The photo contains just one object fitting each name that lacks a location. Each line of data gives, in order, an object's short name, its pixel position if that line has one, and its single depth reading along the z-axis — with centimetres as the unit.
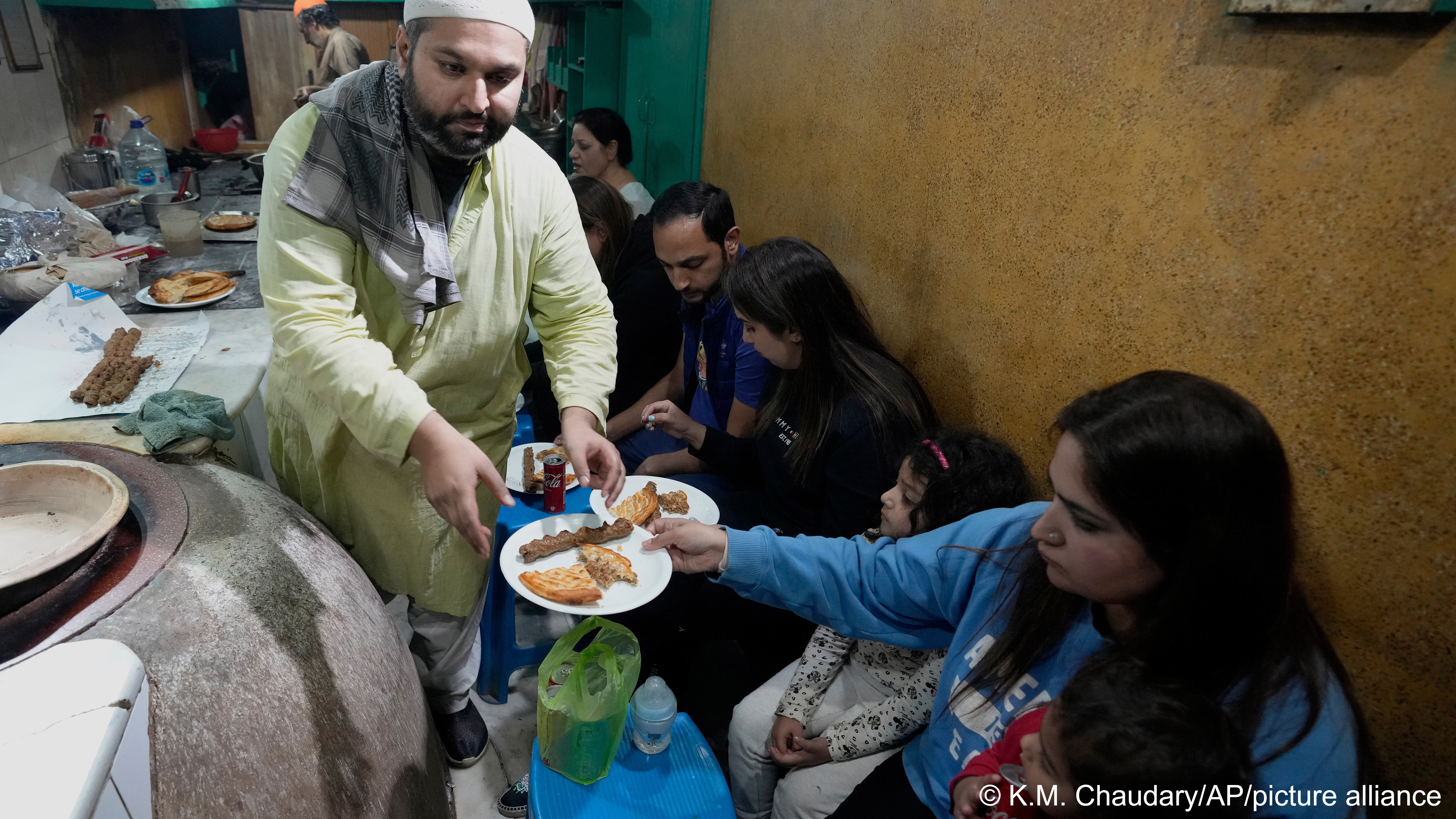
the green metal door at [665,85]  441
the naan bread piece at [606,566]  191
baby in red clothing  95
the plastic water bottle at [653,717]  181
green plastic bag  175
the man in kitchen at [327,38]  595
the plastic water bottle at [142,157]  459
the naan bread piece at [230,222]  389
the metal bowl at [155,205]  390
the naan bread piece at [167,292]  292
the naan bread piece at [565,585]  181
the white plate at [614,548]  181
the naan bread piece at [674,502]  232
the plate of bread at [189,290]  292
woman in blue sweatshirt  106
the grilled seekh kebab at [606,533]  205
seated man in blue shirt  268
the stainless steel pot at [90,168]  421
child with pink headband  177
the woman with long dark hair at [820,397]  210
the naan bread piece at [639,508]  225
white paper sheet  209
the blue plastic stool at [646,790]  173
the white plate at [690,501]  228
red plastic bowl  588
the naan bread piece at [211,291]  298
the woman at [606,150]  423
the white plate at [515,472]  252
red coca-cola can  226
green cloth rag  181
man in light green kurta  145
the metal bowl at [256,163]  463
